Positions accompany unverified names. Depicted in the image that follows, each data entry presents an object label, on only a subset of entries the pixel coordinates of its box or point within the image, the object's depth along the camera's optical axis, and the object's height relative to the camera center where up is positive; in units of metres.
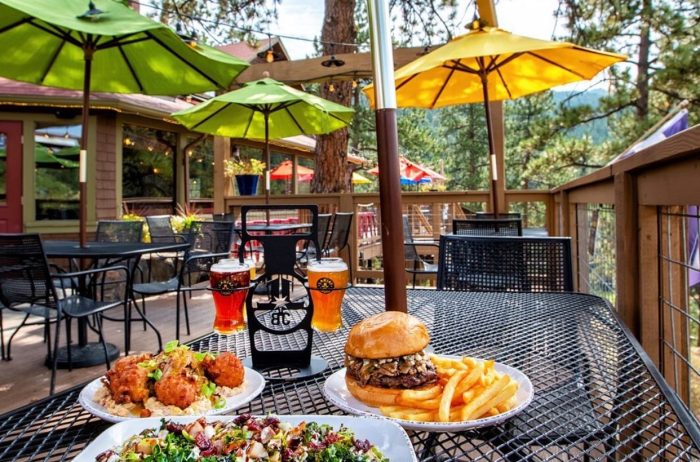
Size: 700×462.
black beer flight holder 1.05 -0.16
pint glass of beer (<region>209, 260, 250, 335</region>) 1.06 -0.12
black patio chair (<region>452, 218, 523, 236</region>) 3.78 +0.05
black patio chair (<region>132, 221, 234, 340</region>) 3.80 -0.08
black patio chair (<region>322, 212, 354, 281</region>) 4.88 +0.04
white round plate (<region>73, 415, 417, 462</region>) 0.58 -0.25
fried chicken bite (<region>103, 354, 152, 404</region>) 0.78 -0.23
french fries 0.75 -0.26
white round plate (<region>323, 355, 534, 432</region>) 0.71 -0.27
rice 0.75 -0.26
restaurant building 7.74 +1.46
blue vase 7.27 +0.81
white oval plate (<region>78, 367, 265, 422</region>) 0.74 -0.26
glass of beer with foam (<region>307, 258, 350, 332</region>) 1.10 -0.12
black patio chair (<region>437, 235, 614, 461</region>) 2.11 -0.13
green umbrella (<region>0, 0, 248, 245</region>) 2.84 +1.36
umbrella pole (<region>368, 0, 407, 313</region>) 1.00 +0.18
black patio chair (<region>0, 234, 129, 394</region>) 2.75 -0.21
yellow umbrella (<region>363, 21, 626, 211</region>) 3.43 +1.47
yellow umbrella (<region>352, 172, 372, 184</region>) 17.69 +2.05
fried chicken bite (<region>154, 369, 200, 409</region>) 0.76 -0.24
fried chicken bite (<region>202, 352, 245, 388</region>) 0.85 -0.23
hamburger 0.81 -0.21
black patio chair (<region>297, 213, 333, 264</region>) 4.60 +0.04
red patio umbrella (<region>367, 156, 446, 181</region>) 16.88 +2.23
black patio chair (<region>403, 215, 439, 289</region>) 4.08 -0.17
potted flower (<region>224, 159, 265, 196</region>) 7.26 +0.90
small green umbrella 4.70 +1.38
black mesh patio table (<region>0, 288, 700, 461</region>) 0.68 -0.27
